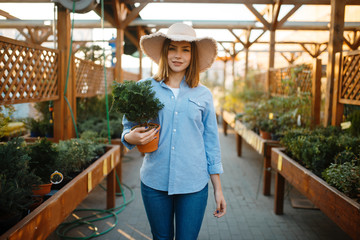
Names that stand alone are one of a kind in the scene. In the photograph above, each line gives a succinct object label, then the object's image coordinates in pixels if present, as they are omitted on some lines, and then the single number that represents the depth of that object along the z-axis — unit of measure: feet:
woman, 5.04
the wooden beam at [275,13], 16.97
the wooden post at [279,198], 10.77
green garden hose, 9.11
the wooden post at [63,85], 10.74
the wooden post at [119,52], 17.34
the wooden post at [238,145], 20.64
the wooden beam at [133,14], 16.06
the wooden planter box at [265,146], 12.82
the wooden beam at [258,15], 17.20
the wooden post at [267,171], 12.76
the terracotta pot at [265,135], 13.82
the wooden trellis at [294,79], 13.88
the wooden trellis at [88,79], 14.56
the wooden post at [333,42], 11.35
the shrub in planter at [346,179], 6.56
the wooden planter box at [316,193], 5.91
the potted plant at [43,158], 6.82
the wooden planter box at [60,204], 4.83
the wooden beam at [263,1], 15.64
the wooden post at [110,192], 10.91
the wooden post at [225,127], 29.63
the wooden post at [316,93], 12.82
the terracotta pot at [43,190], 6.31
